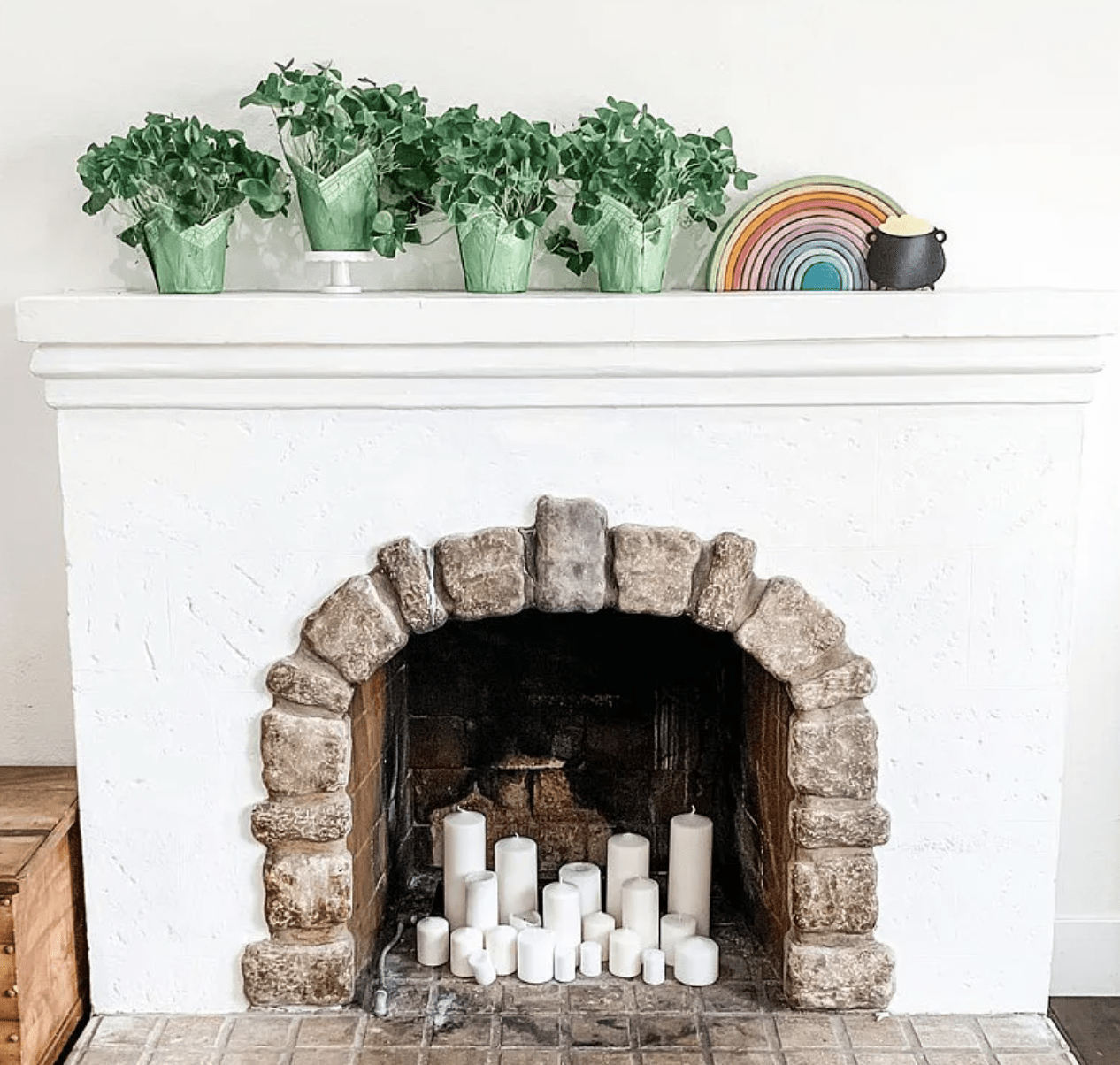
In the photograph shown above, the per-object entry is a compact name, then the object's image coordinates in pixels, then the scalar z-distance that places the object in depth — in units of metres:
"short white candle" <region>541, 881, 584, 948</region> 2.68
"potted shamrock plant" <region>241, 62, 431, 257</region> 2.34
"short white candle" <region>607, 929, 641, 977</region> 2.65
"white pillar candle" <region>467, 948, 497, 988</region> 2.63
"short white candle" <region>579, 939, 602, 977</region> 2.66
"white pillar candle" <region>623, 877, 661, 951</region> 2.71
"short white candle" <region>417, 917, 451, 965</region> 2.68
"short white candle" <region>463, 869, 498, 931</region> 2.72
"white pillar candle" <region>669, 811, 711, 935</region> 2.75
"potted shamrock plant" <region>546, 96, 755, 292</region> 2.33
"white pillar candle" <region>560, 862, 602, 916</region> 2.77
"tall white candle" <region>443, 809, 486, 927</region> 2.78
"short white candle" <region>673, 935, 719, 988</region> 2.61
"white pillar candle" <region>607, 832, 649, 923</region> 2.79
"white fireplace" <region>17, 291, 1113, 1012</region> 2.27
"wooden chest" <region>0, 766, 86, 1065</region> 2.25
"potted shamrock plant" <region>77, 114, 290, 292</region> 2.32
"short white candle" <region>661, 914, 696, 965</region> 2.69
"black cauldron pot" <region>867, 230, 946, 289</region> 2.41
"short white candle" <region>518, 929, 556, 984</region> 2.62
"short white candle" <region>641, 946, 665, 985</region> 2.63
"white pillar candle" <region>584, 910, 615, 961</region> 2.72
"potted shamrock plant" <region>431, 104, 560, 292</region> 2.30
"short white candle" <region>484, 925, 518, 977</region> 2.66
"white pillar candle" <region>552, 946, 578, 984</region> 2.64
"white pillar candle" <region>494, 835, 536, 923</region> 2.78
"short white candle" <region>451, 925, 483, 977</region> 2.66
